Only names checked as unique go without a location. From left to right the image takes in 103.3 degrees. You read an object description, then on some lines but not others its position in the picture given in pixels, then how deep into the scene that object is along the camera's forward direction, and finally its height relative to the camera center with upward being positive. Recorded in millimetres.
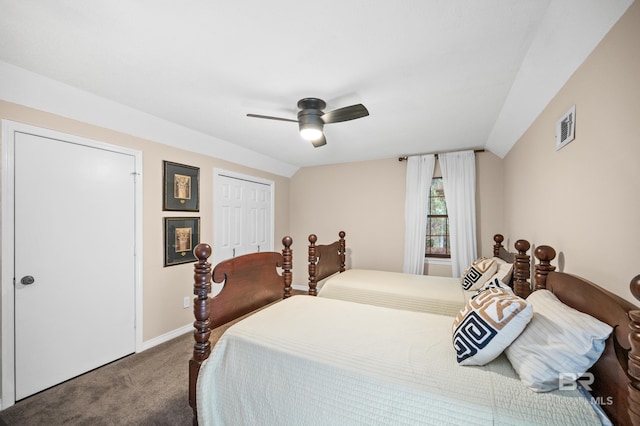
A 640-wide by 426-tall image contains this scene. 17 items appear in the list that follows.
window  3844 -162
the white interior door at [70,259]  1947 -368
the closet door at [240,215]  3582 +0
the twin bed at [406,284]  2047 -804
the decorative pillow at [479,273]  2520 -614
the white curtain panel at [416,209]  3785 +67
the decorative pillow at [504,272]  2145 -529
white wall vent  1515 +535
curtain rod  3975 +878
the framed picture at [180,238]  2920 -275
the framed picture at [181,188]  2917 +343
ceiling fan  2023 +813
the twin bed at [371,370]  925 -726
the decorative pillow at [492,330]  1165 -549
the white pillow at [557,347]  950 -545
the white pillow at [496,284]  1983 -571
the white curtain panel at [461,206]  3531 +102
